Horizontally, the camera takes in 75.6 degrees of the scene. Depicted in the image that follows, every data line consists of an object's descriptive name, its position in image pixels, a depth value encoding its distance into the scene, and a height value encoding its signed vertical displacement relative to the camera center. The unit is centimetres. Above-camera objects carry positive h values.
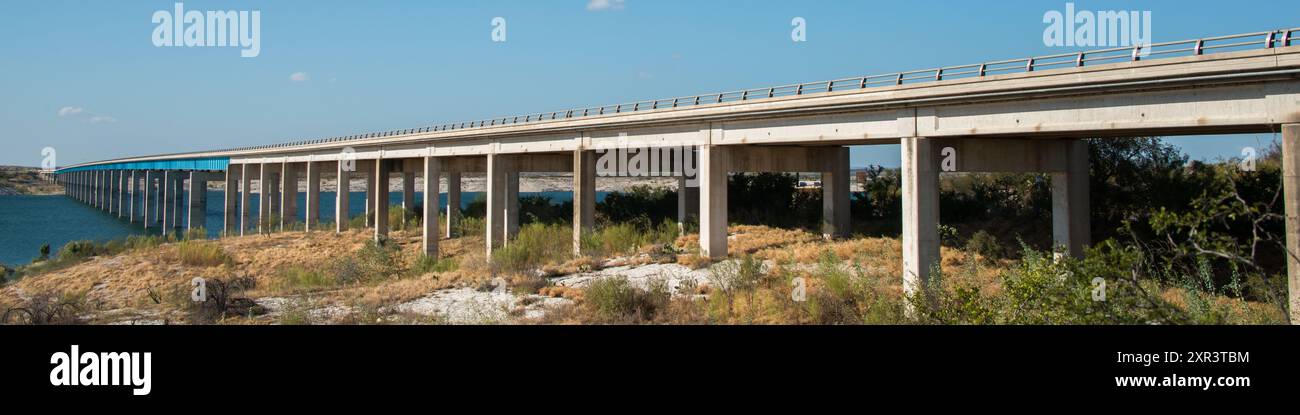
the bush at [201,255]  4131 -151
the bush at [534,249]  3097 -110
